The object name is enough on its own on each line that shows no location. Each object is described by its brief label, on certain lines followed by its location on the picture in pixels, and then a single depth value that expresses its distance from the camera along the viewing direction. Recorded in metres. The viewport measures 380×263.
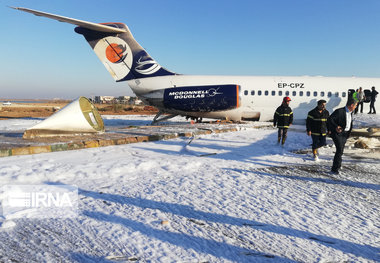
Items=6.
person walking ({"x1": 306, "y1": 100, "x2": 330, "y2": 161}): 6.17
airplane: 13.19
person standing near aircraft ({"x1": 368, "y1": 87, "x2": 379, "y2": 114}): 13.20
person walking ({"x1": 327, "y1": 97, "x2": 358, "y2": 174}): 5.05
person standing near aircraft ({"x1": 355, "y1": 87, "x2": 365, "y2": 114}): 12.85
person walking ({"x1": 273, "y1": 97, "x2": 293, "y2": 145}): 7.79
